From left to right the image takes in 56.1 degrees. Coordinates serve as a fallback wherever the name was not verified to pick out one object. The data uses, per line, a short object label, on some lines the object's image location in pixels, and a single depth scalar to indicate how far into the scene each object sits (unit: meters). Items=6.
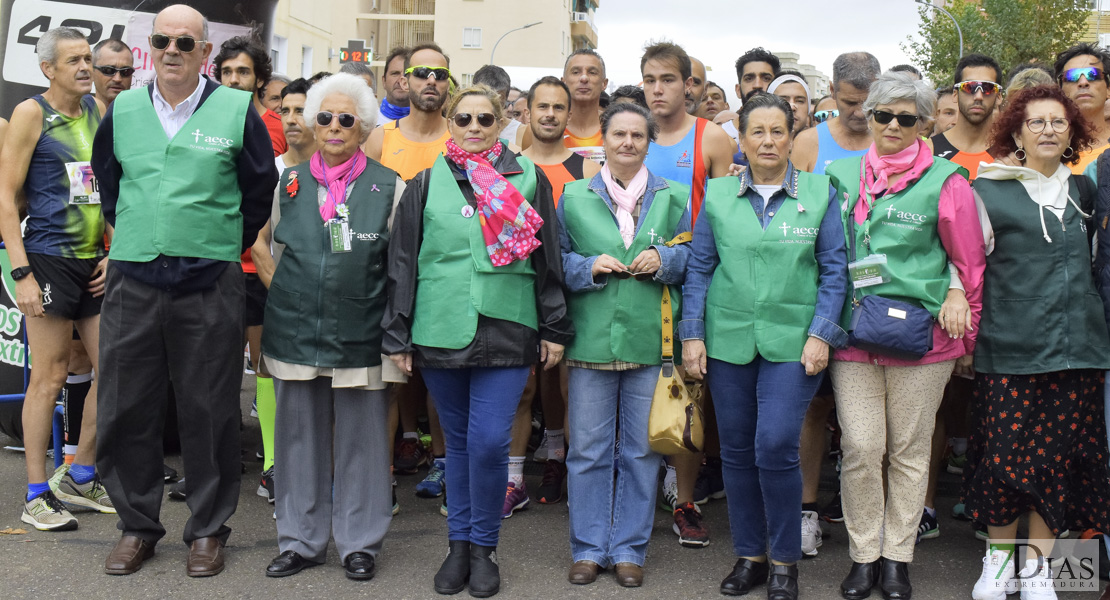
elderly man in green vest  4.34
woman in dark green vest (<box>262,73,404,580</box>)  4.41
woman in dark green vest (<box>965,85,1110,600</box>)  4.16
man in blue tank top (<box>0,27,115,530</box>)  5.09
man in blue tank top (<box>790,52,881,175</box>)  5.32
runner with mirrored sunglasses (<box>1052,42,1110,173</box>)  5.27
